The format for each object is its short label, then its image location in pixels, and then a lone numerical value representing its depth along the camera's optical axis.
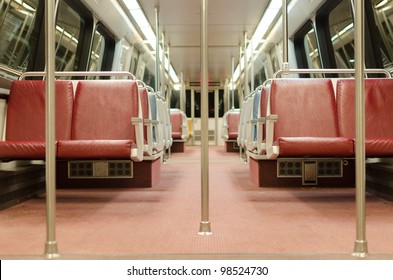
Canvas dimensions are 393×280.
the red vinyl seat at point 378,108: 3.87
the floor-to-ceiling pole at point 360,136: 1.90
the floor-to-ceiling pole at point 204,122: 2.22
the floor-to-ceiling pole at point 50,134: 1.92
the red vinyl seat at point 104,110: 4.03
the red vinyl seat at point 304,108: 3.97
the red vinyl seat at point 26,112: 3.87
